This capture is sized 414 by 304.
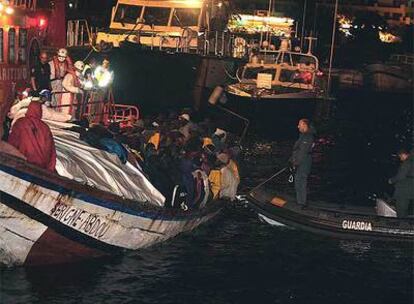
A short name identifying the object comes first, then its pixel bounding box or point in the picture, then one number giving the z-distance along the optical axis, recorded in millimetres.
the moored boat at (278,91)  36156
